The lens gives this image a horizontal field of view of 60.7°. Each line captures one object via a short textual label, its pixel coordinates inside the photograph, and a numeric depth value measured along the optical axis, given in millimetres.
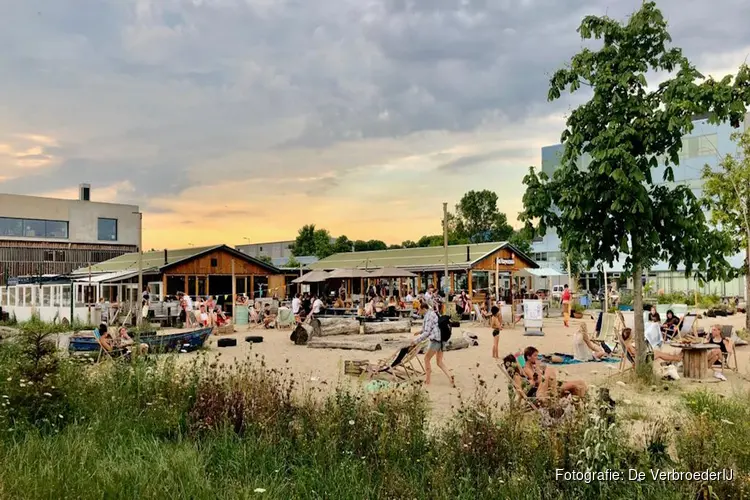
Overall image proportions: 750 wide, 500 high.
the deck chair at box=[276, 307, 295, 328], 22359
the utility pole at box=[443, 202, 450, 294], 23409
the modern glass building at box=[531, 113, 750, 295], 40531
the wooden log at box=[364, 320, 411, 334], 19031
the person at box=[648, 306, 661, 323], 14478
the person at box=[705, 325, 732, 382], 10578
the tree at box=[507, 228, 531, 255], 61441
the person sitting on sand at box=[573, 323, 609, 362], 12633
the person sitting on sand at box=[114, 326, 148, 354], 11780
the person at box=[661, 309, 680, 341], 16000
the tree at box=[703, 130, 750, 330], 16312
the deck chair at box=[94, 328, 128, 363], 11073
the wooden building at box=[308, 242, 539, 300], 34031
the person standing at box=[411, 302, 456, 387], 10094
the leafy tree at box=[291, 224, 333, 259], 74812
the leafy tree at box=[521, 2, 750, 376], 8898
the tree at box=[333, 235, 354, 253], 79406
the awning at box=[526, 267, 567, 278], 33219
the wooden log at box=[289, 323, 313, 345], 16828
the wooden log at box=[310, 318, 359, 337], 17609
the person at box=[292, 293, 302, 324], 22622
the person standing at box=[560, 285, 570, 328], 22712
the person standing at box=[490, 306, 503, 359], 13450
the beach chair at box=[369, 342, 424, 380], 10258
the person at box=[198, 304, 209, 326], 21644
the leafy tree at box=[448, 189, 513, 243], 79375
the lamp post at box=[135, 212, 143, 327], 20642
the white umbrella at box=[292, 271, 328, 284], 26719
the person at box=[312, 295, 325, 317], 21875
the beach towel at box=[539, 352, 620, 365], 12552
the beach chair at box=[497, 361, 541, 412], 6288
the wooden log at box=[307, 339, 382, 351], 15188
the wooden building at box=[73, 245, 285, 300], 32906
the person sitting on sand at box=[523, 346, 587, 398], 6791
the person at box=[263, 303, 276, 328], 23266
